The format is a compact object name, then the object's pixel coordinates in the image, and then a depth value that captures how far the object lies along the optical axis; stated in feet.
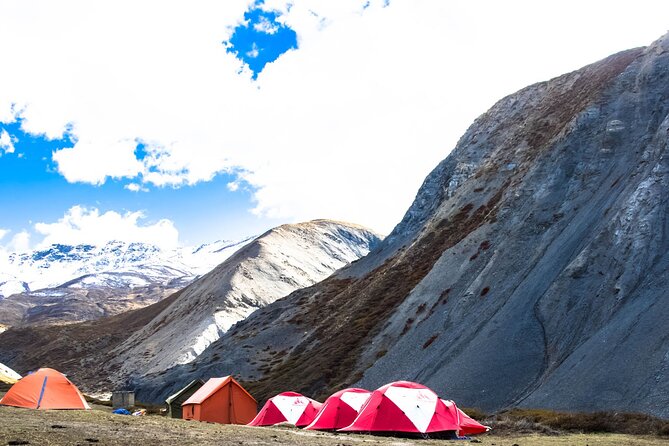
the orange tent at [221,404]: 129.80
